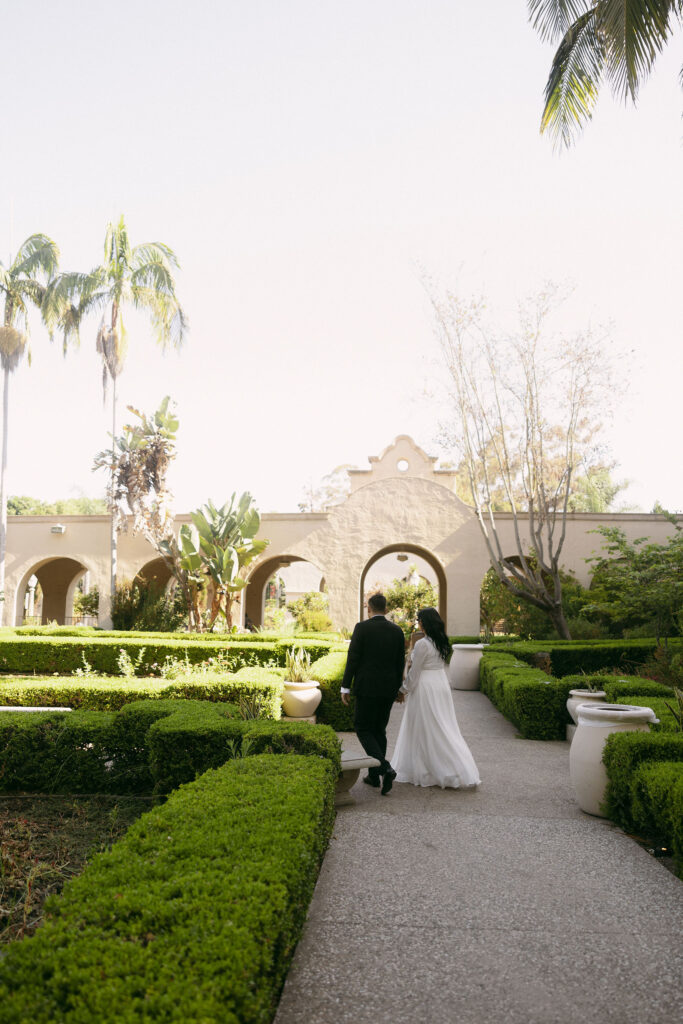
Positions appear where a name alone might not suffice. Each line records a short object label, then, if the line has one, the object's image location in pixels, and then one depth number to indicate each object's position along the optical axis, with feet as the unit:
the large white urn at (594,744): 17.31
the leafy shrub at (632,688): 25.09
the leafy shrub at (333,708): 29.81
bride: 19.57
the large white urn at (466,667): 46.19
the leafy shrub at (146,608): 63.36
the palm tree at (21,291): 76.33
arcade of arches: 61.46
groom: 18.93
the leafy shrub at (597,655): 40.27
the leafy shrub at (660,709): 18.61
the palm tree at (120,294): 76.18
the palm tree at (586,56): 24.67
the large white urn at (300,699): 28.02
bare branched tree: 49.26
